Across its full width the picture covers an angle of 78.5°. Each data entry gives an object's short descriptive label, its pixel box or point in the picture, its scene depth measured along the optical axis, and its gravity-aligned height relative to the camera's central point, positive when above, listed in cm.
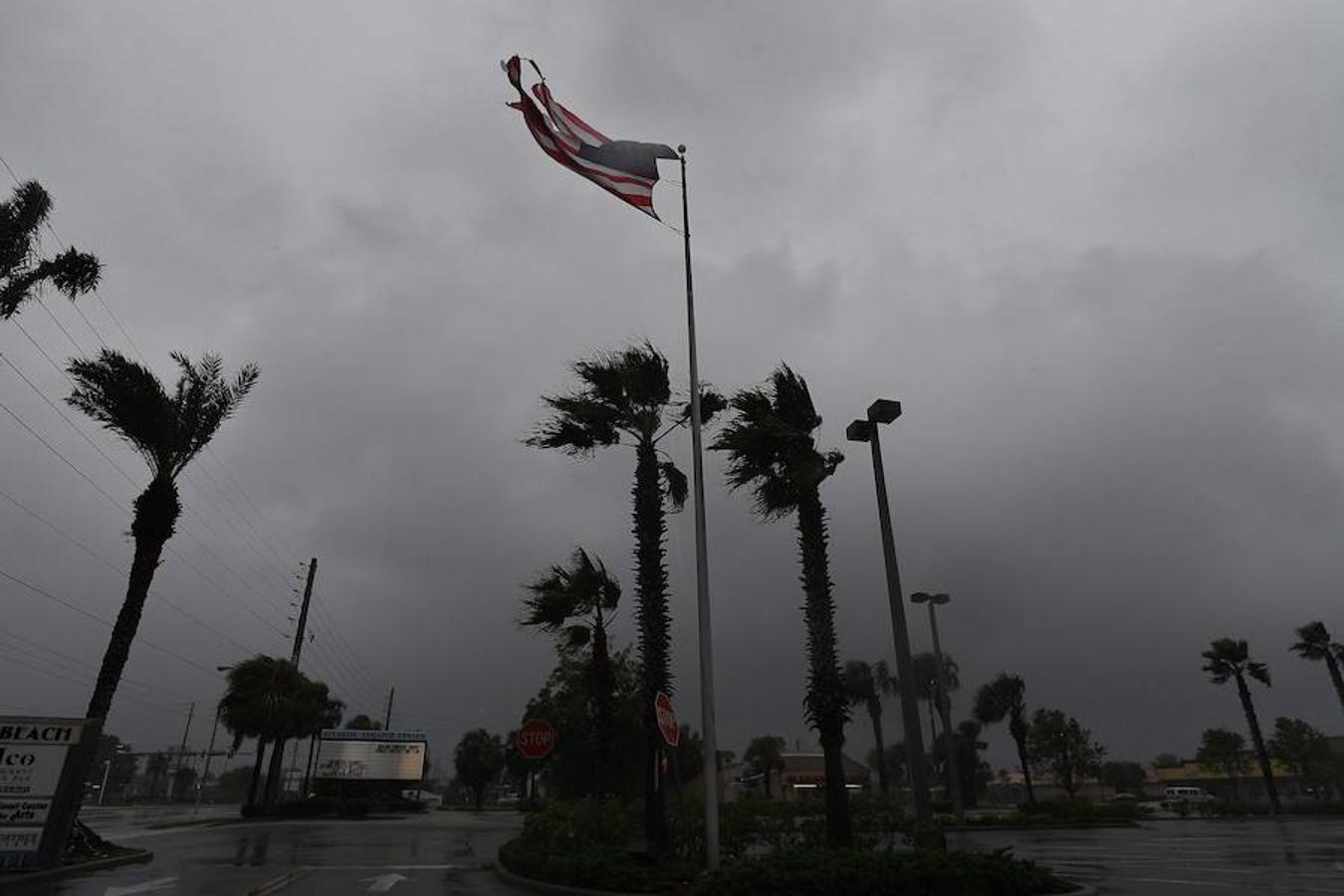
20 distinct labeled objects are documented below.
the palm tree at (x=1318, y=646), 5109 +866
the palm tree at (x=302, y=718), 4738 +494
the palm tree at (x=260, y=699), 4503 +542
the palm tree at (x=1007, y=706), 6042 +685
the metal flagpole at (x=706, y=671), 1192 +187
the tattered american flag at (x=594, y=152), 1410 +1064
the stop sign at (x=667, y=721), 1234 +115
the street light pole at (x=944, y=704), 3212 +348
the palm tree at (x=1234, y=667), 5175 +758
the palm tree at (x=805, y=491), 1486 +577
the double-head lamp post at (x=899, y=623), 1418 +291
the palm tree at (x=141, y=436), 1897 +821
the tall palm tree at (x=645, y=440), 1584 +737
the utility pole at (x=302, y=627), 4509 +911
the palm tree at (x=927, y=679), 5775 +911
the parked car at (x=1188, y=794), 6612 +15
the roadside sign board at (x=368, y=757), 5272 +294
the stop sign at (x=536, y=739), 1834 +133
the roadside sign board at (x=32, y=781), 1463 +47
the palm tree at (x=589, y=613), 1705 +366
